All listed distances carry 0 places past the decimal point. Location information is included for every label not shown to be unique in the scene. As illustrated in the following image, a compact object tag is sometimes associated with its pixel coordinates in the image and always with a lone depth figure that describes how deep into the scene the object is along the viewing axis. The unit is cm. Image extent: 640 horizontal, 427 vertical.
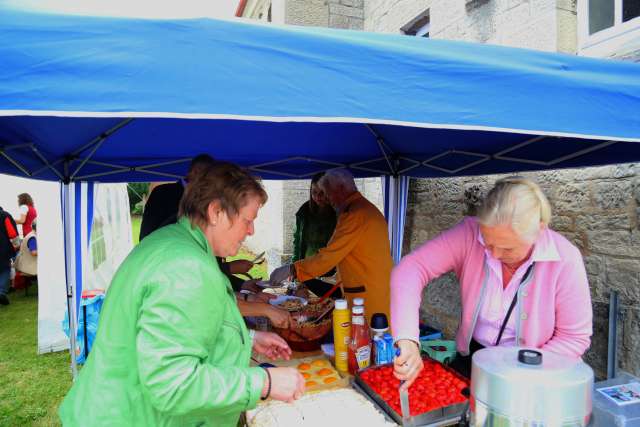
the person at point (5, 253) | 671
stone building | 266
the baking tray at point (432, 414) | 142
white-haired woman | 154
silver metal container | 102
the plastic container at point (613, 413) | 132
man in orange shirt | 291
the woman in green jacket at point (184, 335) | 102
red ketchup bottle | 180
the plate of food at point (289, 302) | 244
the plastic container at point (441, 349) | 208
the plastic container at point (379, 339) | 180
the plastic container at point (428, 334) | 251
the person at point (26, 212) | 757
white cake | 143
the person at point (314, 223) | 414
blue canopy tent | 100
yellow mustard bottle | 187
